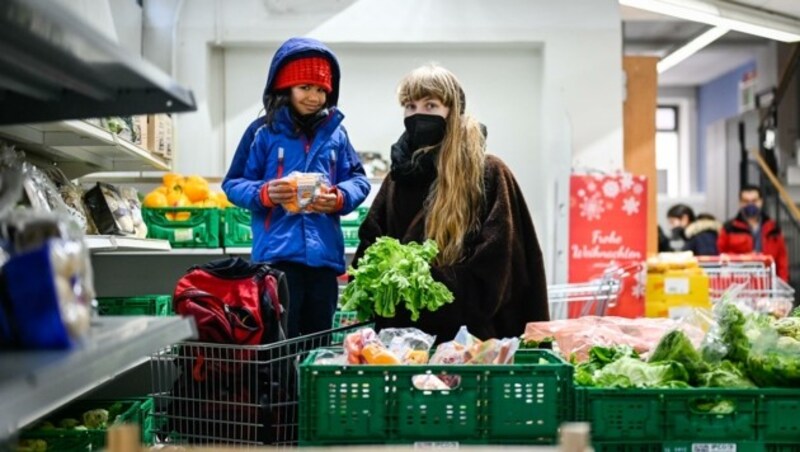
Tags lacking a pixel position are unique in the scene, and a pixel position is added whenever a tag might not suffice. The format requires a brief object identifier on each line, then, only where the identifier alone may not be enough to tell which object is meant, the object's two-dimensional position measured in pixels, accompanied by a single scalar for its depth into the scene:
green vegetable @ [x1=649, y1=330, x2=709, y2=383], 2.82
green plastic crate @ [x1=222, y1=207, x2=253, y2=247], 5.92
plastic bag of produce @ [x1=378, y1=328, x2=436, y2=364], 2.84
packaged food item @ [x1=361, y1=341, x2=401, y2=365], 2.67
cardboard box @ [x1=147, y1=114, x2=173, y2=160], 5.90
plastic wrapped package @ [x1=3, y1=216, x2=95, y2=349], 1.51
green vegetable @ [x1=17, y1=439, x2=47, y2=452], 3.05
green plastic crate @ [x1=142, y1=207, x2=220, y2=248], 5.86
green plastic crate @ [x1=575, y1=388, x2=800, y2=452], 2.59
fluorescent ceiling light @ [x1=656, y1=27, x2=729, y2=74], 8.43
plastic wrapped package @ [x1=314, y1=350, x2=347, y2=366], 2.66
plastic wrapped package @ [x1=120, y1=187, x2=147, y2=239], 4.75
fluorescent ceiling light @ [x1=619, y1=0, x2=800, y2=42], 7.21
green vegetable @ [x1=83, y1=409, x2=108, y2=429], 3.49
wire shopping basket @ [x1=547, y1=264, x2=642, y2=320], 5.50
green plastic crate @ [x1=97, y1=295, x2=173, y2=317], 4.57
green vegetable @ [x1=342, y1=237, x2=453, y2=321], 3.23
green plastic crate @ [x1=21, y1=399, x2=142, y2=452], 3.11
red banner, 7.20
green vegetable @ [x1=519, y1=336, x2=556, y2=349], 3.31
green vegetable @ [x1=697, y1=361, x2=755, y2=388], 2.71
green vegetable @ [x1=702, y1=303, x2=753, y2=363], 2.87
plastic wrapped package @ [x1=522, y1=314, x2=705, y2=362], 3.30
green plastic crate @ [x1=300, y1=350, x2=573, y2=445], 2.53
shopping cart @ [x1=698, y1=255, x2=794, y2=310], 7.04
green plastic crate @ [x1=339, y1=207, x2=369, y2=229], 5.87
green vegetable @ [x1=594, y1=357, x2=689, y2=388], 2.71
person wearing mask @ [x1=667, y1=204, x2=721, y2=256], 11.13
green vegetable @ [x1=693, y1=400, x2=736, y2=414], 2.60
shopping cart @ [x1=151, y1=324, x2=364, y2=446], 3.06
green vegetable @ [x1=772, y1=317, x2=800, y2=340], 3.17
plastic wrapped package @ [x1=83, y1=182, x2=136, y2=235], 4.30
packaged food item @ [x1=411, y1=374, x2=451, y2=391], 2.55
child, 3.76
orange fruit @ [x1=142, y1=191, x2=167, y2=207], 5.91
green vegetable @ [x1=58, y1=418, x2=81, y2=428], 3.41
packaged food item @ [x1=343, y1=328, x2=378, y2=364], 2.71
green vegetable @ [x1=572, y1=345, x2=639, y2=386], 2.96
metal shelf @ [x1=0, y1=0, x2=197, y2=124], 1.54
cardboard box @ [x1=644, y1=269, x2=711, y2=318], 6.82
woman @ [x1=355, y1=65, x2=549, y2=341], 3.52
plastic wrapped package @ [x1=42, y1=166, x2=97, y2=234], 3.83
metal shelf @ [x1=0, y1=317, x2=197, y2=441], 1.31
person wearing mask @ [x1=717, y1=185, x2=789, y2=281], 10.76
